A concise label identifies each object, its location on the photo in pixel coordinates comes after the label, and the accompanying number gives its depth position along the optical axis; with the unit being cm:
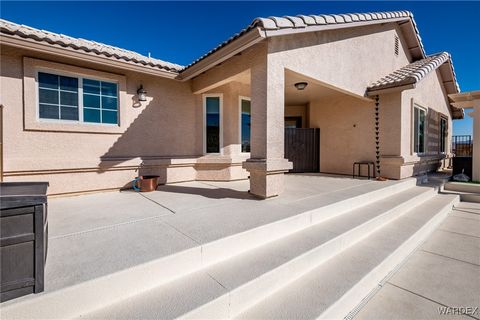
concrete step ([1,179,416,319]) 181
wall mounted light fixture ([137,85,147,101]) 662
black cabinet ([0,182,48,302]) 176
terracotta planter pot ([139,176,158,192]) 622
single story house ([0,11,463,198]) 507
